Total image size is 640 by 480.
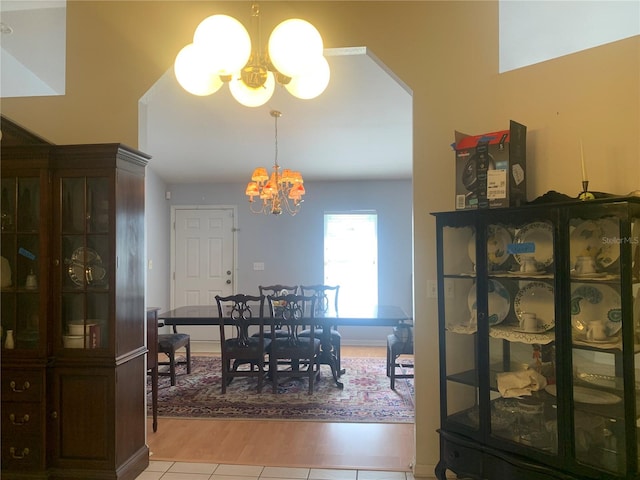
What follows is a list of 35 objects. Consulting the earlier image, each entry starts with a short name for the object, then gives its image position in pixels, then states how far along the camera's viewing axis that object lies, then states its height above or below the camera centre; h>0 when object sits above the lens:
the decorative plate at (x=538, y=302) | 2.12 -0.27
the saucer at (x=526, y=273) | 2.09 -0.11
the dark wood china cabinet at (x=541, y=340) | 1.80 -0.44
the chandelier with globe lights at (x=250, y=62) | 1.53 +0.76
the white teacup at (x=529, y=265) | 2.13 -0.07
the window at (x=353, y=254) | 6.07 -0.02
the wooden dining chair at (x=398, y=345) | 3.95 -0.89
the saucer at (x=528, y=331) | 2.10 -0.41
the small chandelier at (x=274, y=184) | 3.99 +0.69
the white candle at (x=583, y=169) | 1.98 +0.40
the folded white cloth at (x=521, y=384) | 2.09 -0.67
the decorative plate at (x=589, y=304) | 1.92 -0.26
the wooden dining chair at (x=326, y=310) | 4.20 -0.60
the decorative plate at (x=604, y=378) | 1.86 -0.59
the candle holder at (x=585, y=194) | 1.91 +0.26
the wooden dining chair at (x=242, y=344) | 3.94 -0.87
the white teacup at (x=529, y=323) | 2.12 -0.37
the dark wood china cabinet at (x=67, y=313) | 2.34 -0.34
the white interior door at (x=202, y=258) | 6.20 -0.05
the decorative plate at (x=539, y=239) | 2.09 +0.06
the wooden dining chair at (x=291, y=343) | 3.91 -0.87
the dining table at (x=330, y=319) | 3.79 -0.62
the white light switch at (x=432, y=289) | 2.56 -0.23
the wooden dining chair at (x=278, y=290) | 4.37 -0.40
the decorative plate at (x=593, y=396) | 1.84 -0.66
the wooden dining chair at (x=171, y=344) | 3.98 -0.88
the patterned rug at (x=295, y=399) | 3.46 -1.34
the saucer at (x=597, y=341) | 1.83 -0.41
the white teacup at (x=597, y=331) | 1.89 -0.37
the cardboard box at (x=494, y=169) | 2.13 +0.43
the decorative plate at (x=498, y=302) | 2.25 -0.28
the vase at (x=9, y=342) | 2.37 -0.49
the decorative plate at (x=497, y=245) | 2.24 +0.03
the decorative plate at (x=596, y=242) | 1.87 +0.04
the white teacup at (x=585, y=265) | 1.92 -0.07
